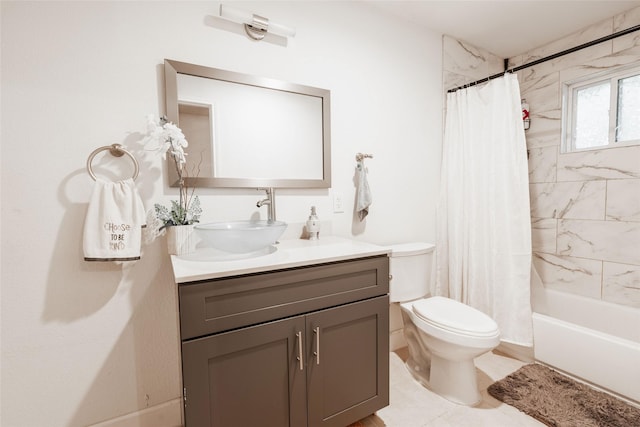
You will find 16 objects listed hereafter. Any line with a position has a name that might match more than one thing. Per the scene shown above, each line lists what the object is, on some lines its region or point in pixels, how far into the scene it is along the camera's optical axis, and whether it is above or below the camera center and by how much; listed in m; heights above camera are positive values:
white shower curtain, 1.87 -0.07
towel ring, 1.18 +0.21
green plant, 1.24 +0.18
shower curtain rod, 1.51 +0.87
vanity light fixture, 1.38 +0.92
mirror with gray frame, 1.40 +0.40
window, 1.99 +0.65
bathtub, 1.49 -0.89
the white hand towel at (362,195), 1.82 +0.03
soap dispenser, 1.62 -0.15
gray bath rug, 1.41 -1.12
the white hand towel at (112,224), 1.16 -0.09
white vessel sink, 1.16 -0.16
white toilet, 1.46 -0.71
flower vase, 1.25 -0.17
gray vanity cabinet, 0.96 -0.58
